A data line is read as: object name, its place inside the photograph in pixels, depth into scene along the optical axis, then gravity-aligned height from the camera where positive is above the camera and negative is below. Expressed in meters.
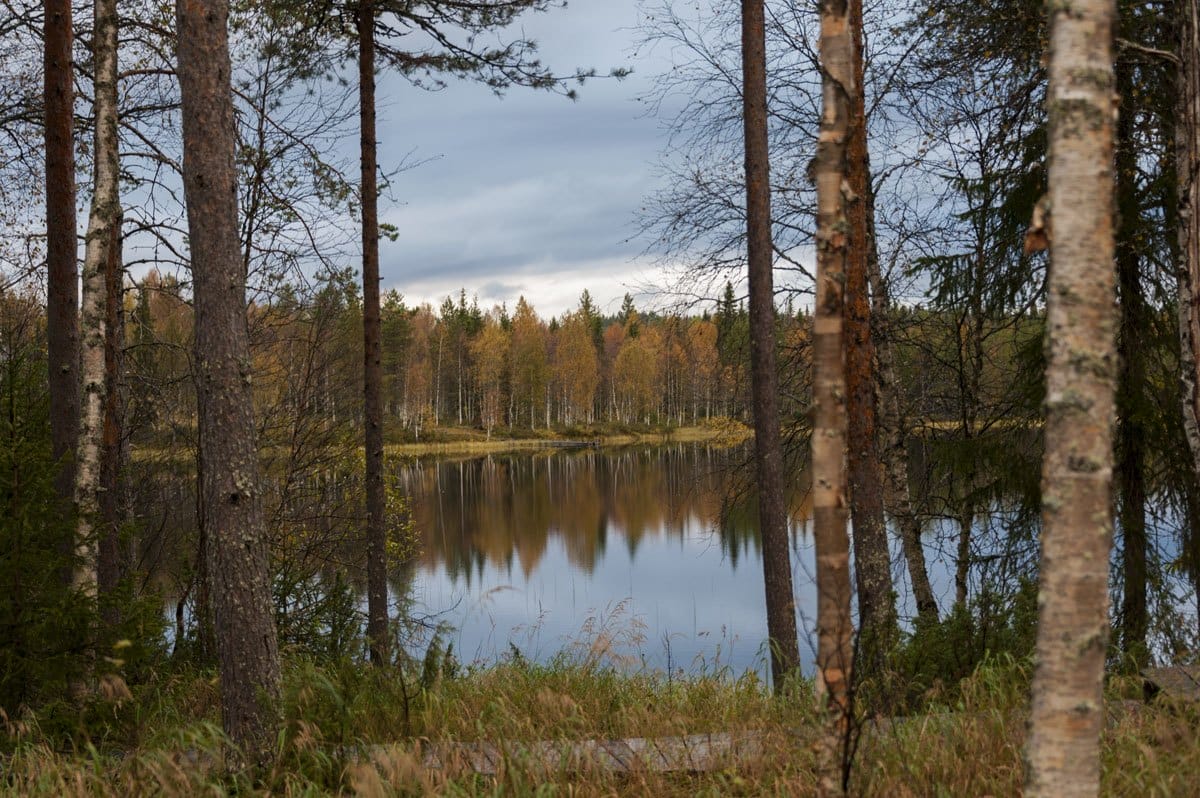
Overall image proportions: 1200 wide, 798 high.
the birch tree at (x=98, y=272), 6.23 +1.15
